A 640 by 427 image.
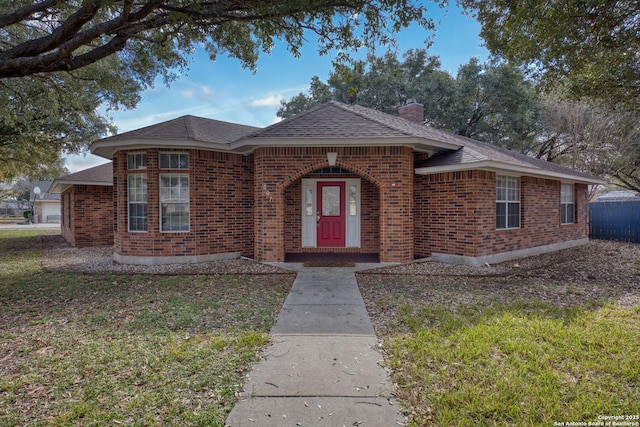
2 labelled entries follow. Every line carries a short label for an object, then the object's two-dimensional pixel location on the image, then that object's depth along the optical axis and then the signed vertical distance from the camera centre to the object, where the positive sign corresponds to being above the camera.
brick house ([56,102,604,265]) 8.20 +0.58
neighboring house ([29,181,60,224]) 38.53 +0.31
